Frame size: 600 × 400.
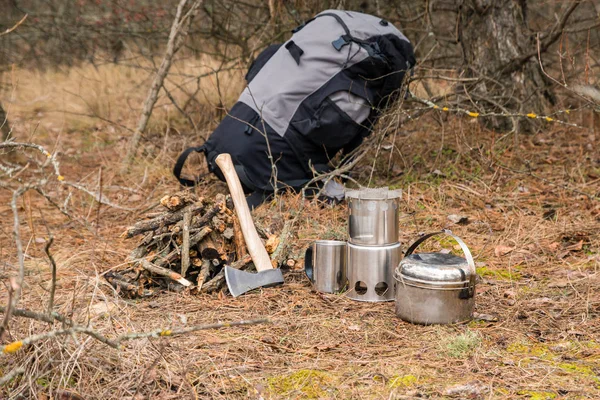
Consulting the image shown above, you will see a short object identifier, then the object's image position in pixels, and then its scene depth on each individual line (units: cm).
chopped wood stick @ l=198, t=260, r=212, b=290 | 354
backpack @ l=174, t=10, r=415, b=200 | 489
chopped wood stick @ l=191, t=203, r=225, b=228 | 374
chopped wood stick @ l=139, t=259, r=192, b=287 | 352
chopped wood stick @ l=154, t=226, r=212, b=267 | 363
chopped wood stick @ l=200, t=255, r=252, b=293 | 354
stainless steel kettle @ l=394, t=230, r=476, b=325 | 303
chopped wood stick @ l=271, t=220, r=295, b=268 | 378
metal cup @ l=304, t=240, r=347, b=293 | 353
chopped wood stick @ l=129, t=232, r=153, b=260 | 373
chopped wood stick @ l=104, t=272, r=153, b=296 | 348
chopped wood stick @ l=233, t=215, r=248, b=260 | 379
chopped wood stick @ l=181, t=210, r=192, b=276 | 360
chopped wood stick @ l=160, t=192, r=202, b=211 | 380
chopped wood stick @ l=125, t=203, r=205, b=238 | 374
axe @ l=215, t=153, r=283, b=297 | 352
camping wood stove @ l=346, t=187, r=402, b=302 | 342
